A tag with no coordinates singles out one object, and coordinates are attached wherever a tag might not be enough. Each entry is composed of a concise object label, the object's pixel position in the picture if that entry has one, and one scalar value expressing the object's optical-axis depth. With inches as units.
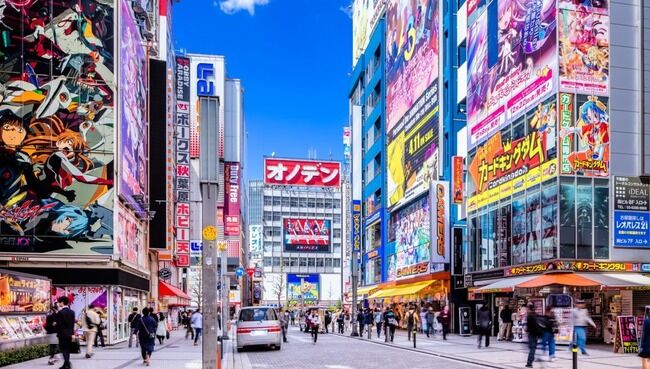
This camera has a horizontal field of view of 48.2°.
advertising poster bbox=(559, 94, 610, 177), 1085.1
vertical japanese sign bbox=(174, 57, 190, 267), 2085.4
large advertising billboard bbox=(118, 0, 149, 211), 1246.3
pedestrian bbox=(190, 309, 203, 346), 1269.8
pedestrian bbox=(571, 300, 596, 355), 783.7
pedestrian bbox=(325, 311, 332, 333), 1812.7
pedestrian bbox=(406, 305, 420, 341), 1282.0
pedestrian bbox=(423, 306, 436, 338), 1412.5
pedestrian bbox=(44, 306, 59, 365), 773.4
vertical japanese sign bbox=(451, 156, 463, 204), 1517.0
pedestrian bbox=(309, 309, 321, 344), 1266.0
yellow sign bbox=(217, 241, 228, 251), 1319.1
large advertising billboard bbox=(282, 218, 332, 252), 4330.7
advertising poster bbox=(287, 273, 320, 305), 4847.4
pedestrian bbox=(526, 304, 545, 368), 703.7
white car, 1029.2
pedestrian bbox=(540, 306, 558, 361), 709.9
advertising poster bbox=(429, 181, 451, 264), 1588.3
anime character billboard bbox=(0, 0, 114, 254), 1125.7
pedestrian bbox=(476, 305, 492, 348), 1031.6
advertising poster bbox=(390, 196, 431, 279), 1776.6
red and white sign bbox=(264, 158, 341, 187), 3688.5
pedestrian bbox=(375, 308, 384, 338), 1436.3
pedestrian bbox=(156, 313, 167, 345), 1272.1
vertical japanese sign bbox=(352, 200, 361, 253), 2527.1
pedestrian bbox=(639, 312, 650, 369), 584.4
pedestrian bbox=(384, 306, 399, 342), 1259.8
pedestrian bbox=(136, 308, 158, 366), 784.3
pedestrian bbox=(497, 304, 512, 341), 1181.1
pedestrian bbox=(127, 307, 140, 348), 1059.3
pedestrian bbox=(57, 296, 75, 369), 665.6
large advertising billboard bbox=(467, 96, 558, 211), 1115.3
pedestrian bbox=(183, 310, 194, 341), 1522.8
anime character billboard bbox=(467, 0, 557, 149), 1135.6
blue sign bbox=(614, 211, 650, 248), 1090.1
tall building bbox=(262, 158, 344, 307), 3774.6
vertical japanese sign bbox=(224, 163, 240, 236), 3326.8
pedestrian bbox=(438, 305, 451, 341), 1331.2
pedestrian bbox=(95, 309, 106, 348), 1107.0
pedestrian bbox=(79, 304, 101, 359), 884.0
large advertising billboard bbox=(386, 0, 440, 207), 1812.3
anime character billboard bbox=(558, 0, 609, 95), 1095.6
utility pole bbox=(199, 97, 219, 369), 512.7
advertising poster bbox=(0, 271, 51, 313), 820.6
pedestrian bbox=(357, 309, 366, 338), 1551.4
